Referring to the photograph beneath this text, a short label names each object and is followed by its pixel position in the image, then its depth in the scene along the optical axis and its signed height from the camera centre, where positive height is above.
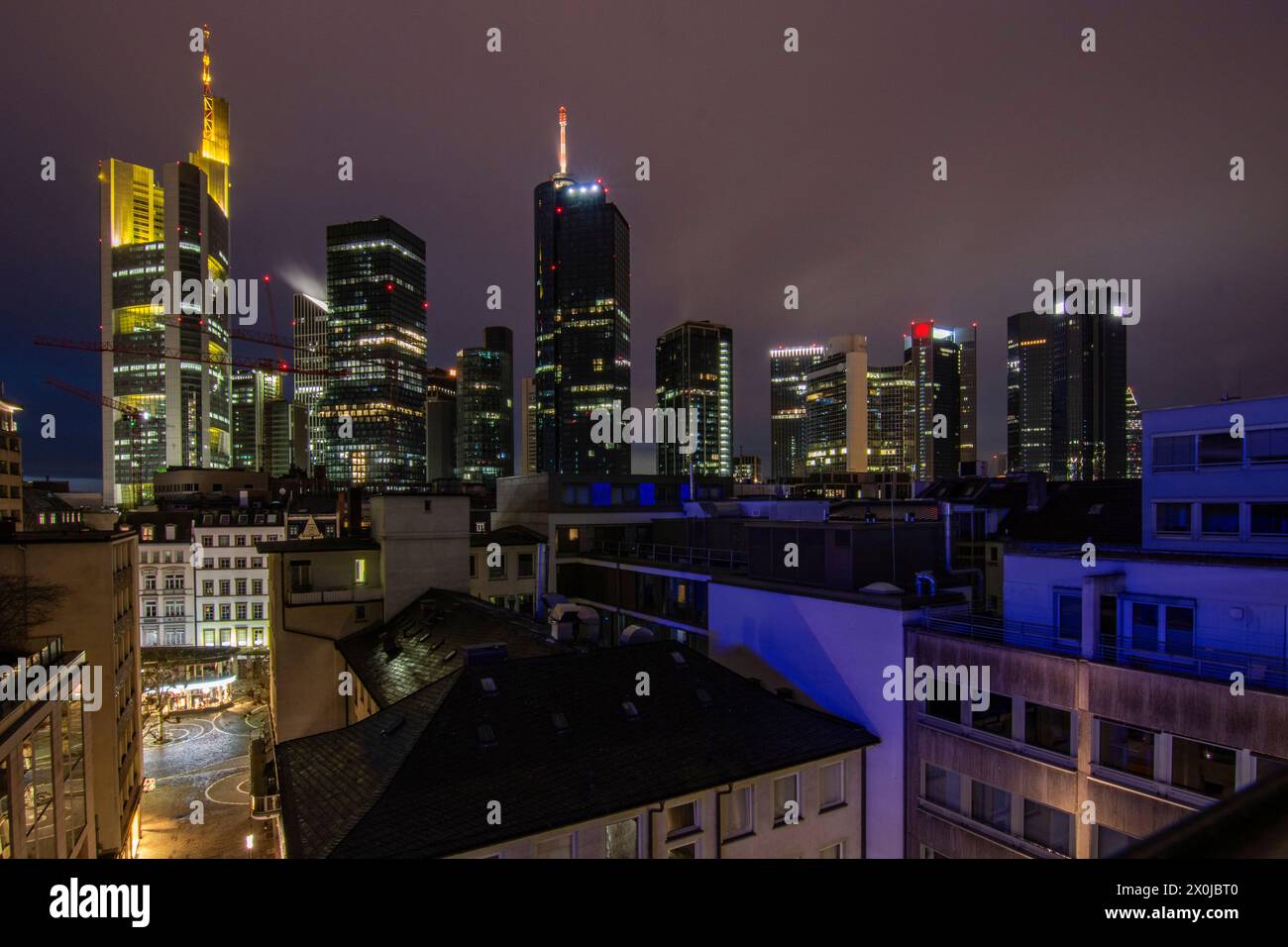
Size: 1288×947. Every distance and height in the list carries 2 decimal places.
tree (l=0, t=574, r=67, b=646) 22.22 -4.81
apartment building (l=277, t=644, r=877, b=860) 11.66 -6.39
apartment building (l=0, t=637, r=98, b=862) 15.49 -8.07
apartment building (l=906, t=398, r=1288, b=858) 13.40 -4.68
